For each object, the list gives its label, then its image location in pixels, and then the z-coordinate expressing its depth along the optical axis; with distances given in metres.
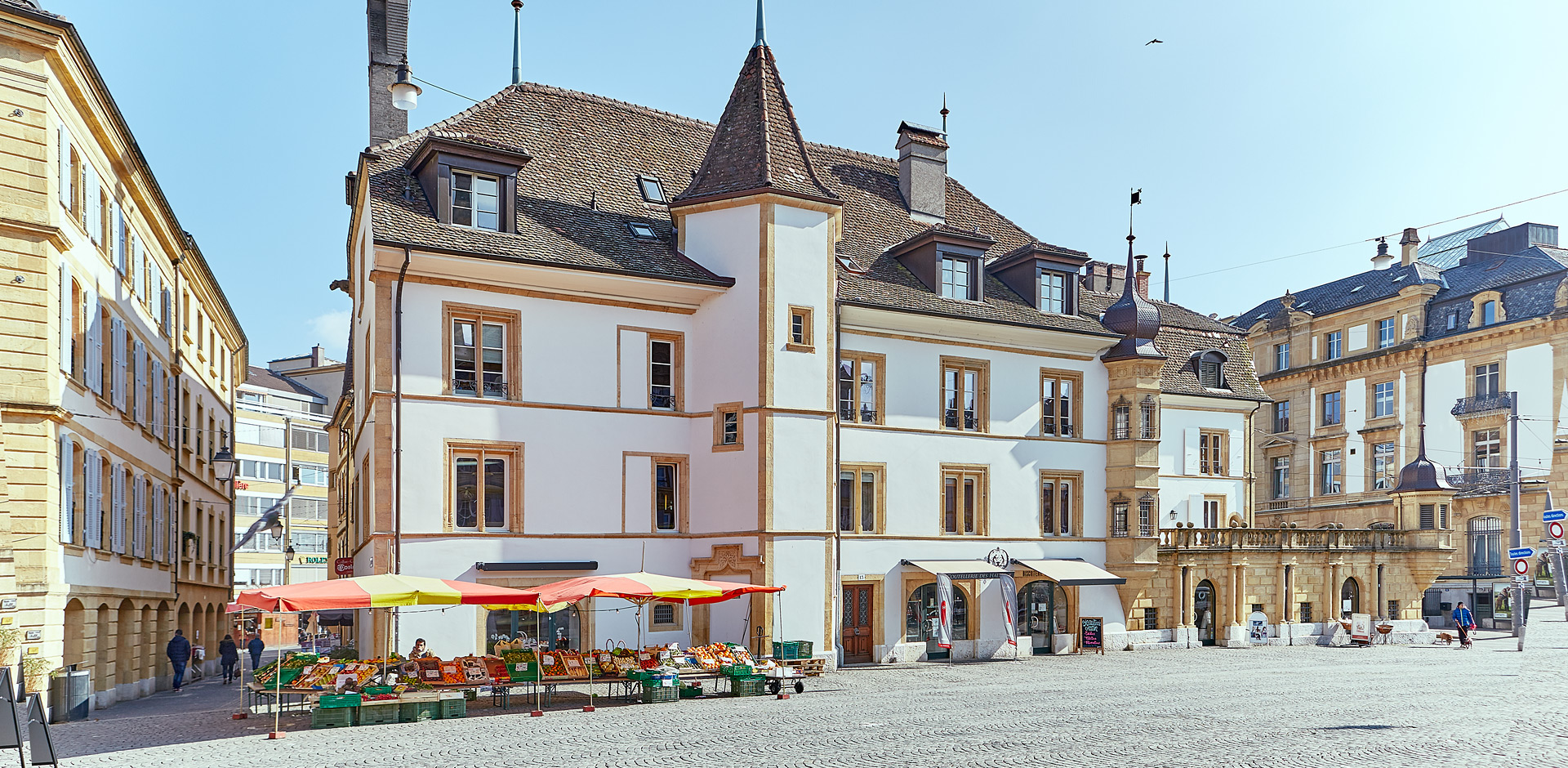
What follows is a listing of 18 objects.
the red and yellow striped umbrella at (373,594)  19.64
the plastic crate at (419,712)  20.80
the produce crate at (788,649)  26.02
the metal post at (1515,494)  34.80
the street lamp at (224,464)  30.27
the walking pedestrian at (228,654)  34.34
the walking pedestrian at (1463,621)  39.66
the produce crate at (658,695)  23.36
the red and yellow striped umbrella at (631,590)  22.47
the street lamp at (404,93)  33.56
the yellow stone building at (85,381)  20.97
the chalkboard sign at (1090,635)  35.56
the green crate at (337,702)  20.03
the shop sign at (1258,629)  39.59
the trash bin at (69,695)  21.36
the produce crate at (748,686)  24.09
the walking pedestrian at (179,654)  31.03
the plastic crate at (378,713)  20.45
